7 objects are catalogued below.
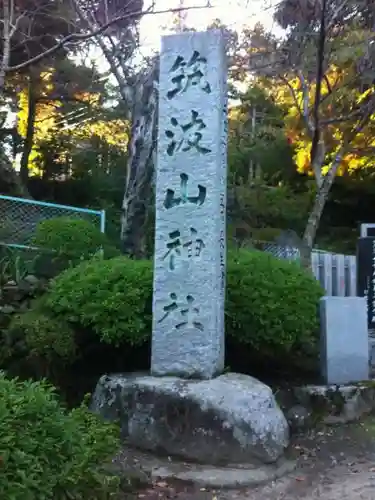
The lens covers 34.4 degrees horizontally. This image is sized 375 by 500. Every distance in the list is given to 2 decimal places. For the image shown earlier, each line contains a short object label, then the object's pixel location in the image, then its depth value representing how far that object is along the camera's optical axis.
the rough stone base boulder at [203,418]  4.32
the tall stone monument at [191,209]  4.90
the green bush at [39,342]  5.05
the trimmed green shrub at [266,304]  5.30
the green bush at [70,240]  6.55
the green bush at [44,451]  2.48
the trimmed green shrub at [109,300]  5.01
